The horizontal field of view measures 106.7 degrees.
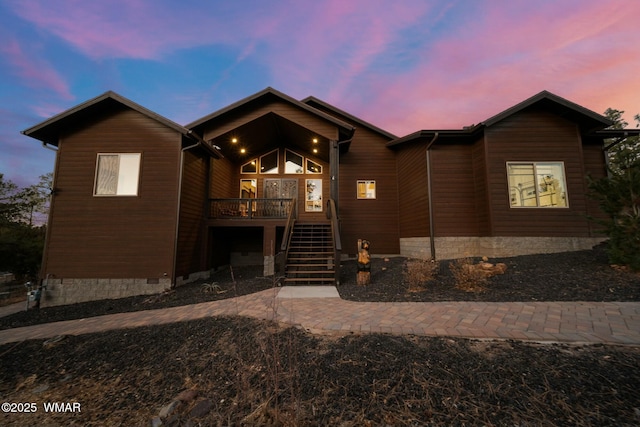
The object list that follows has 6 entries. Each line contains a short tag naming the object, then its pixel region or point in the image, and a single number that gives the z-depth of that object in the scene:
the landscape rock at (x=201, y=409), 2.06
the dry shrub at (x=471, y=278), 5.14
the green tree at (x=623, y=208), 5.25
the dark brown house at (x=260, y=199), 7.55
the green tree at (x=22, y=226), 14.06
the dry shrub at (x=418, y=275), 5.50
